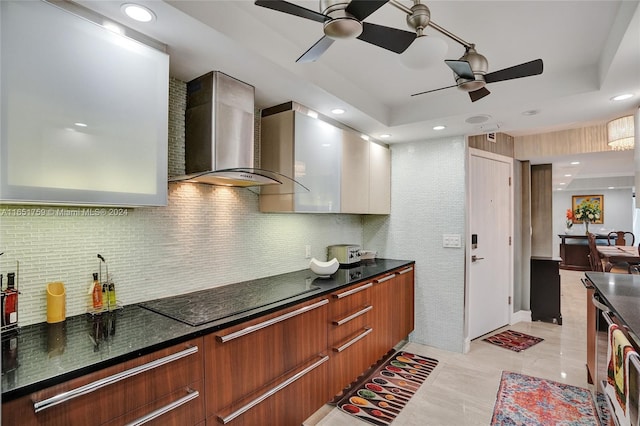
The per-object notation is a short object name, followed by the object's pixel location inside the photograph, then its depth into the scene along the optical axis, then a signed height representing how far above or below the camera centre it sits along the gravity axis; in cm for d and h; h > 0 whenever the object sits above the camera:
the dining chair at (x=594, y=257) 565 -70
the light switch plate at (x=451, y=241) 334 -23
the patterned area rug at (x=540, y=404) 225 -137
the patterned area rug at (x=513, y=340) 353 -137
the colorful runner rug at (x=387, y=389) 234 -137
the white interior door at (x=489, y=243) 369 -30
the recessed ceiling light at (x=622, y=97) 230 +87
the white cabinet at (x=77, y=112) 118 +43
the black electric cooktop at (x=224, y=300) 164 -48
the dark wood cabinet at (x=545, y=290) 427 -94
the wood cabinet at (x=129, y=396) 100 -62
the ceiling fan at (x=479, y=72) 161 +73
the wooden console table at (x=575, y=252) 814 -83
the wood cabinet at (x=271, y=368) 152 -80
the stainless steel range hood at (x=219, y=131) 190 +52
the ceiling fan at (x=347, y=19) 117 +75
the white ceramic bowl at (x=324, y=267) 259 -40
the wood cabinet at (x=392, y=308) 286 -86
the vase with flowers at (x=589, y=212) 995 +19
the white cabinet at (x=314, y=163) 245 +45
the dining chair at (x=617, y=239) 829 -53
